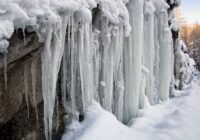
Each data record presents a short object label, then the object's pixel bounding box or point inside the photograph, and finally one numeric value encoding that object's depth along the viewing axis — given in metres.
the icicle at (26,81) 4.36
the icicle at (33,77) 4.42
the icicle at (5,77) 3.72
